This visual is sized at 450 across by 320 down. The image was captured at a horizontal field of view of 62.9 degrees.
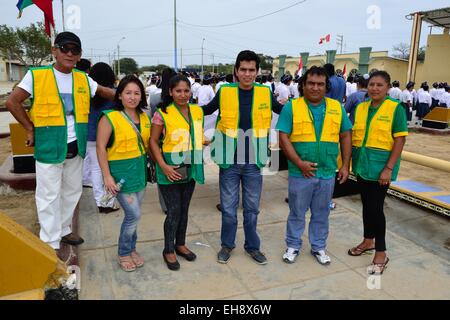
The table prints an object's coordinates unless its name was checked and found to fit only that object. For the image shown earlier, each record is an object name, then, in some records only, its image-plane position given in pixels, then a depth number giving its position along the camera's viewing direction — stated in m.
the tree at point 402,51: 62.35
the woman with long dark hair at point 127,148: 2.80
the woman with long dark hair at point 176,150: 2.92
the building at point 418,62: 25.58
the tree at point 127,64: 74.88
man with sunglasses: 2.88
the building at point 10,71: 57.26
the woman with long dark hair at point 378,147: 3.04
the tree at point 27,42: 34.06
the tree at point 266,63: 69.94
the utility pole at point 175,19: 31.09
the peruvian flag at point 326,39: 29.90
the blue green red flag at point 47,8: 4.51
